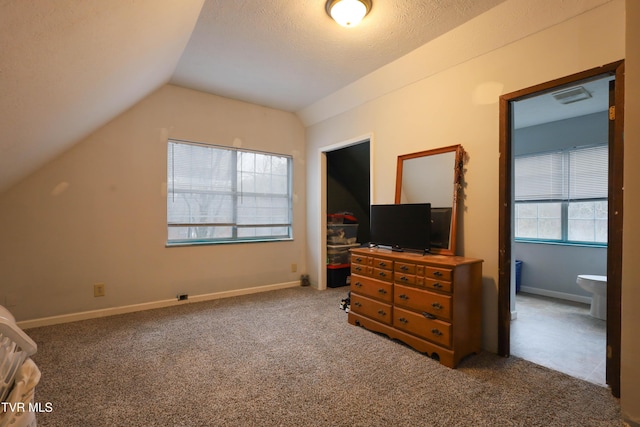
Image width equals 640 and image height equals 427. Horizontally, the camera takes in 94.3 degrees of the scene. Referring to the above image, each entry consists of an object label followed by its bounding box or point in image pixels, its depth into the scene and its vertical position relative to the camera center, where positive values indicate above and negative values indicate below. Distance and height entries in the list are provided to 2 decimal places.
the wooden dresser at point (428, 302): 2.19 -0.72
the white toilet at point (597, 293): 3.16 -0.85
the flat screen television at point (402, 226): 2.62 -0.13
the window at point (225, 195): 3.66 +0.24
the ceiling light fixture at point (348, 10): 2.05 +1.43
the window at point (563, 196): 3.92 +0.26
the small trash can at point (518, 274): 4.44 -0.91
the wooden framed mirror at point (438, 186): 2.60 +0.26
